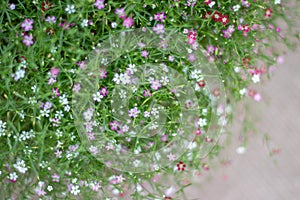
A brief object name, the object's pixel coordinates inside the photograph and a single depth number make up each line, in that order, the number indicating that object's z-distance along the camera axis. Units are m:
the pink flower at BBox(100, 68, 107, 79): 0.63
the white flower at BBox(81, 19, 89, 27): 0.62
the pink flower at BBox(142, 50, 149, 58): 0.64
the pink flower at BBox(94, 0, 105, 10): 0.62
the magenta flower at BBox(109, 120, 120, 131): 0.64
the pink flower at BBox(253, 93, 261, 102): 0.74
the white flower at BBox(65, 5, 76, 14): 0.62
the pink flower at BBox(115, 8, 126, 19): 0.62
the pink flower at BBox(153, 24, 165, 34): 0.63
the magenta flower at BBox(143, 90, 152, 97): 0.64
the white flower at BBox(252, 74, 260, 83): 0.68
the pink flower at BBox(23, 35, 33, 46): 0.62
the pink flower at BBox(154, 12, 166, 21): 0.63
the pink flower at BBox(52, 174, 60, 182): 0.65
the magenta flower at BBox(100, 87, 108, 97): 0.64
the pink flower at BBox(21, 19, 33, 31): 0.62
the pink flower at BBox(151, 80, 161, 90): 0.64
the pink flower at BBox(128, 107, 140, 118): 0.64
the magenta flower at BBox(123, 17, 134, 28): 0.63
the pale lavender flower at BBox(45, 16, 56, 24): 0.62
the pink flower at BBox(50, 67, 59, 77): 0.63
